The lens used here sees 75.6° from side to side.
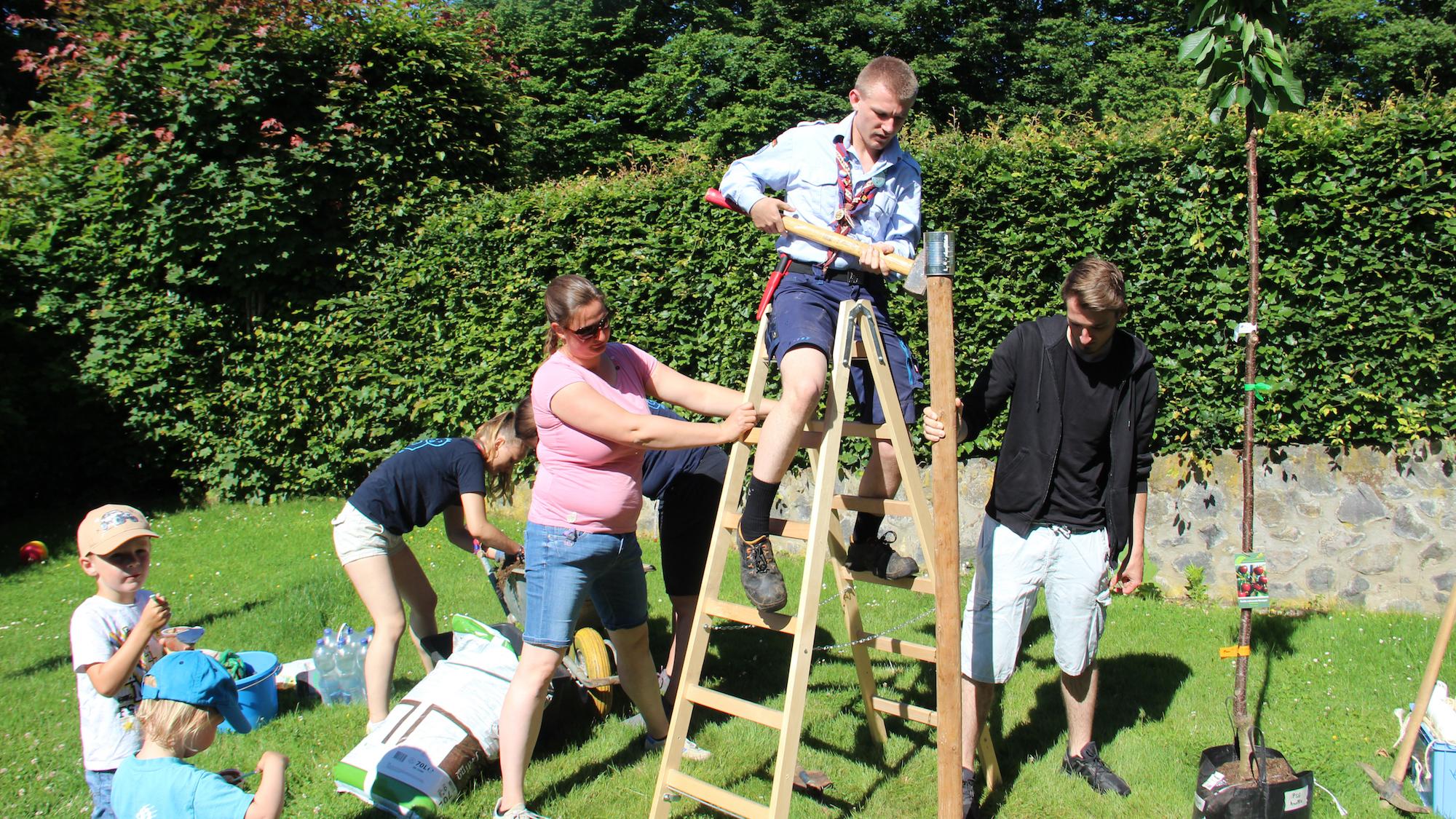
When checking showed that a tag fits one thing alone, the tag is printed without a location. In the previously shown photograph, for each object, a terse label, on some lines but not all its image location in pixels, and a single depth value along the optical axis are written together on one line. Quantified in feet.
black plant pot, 10.43
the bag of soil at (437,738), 11.95
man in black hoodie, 11.73
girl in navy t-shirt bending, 14.06
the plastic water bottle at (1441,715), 11.19
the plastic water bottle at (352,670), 15.97
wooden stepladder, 10.16
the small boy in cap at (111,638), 9.90
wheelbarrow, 14.67
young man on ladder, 10.78
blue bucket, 14.46
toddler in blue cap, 8.75
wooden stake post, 10.14
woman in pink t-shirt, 10.85
